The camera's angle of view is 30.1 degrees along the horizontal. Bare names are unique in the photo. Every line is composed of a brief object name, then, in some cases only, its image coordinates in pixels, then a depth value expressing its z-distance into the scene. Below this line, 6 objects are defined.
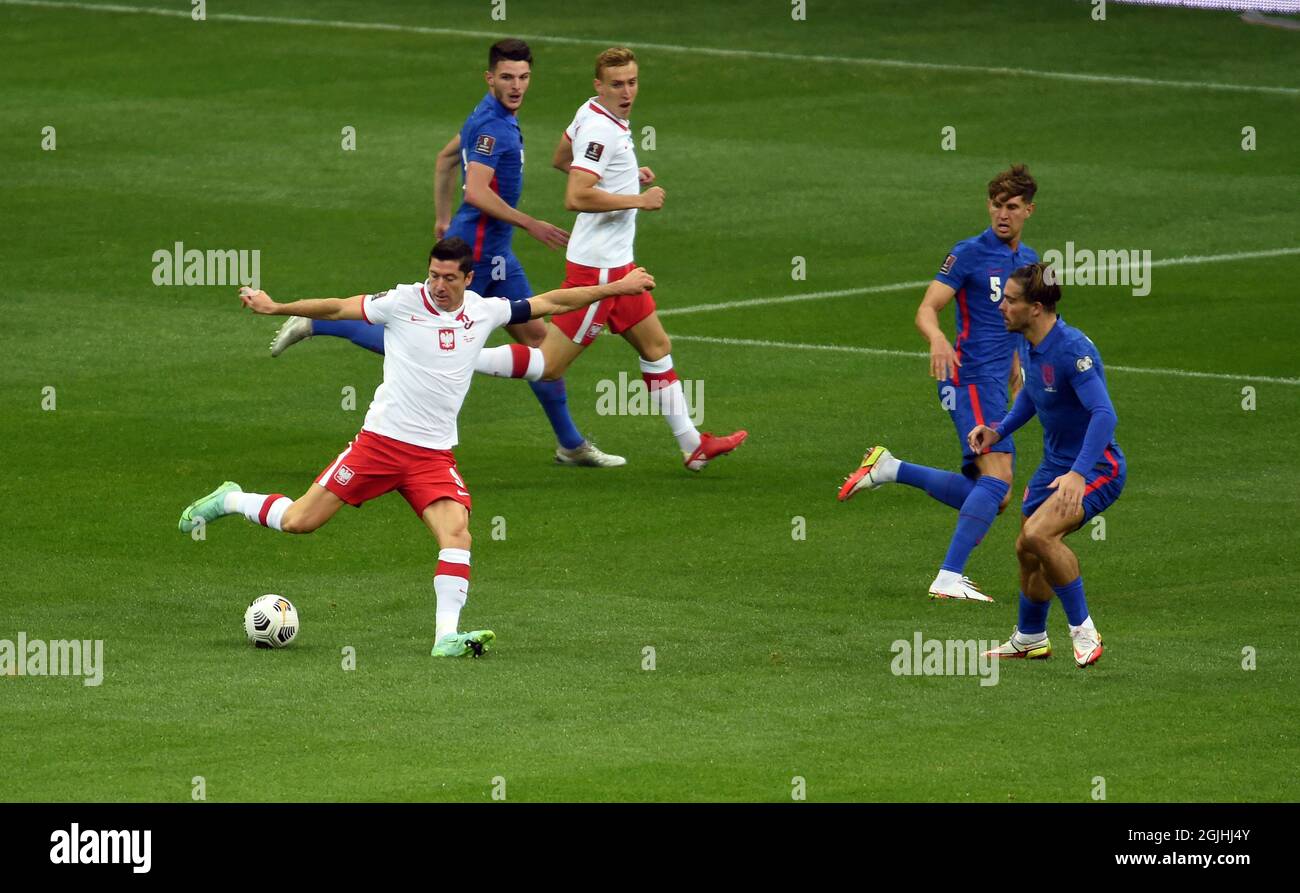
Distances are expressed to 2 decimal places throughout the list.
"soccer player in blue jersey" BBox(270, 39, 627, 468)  15.78
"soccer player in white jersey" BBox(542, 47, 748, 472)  15.73
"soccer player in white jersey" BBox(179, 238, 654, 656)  11.98
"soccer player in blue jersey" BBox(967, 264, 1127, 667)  11.27
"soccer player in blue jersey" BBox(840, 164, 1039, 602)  13.05
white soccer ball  11.69
